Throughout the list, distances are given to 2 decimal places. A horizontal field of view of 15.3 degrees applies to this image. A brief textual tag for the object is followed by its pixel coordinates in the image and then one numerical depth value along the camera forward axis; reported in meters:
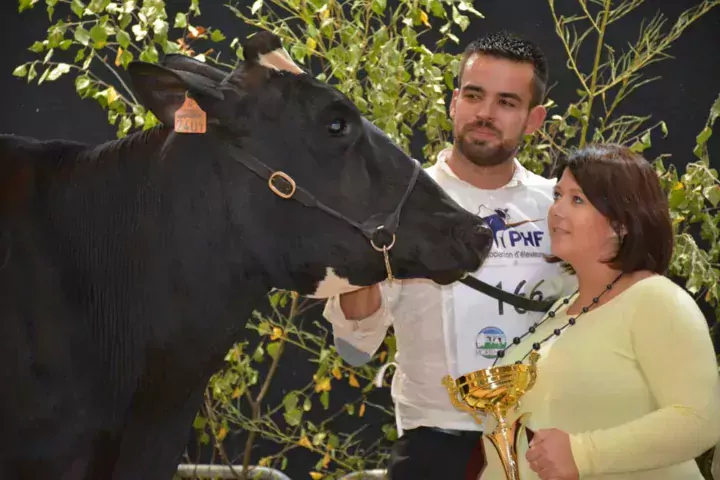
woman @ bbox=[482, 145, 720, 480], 4.20
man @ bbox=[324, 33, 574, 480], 4.66
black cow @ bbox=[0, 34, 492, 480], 4.10
